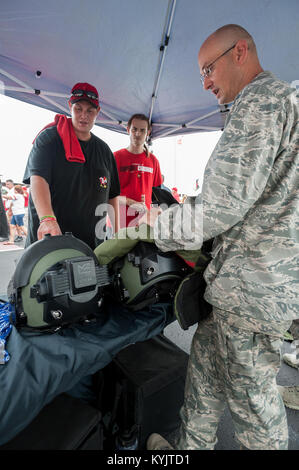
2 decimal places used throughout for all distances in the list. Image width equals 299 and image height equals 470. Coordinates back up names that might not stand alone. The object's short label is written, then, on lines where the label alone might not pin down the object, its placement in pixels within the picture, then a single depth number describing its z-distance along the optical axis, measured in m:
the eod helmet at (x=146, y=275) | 0.95
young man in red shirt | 2.31
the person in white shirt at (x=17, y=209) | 6.88
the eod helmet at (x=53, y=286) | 0.82
